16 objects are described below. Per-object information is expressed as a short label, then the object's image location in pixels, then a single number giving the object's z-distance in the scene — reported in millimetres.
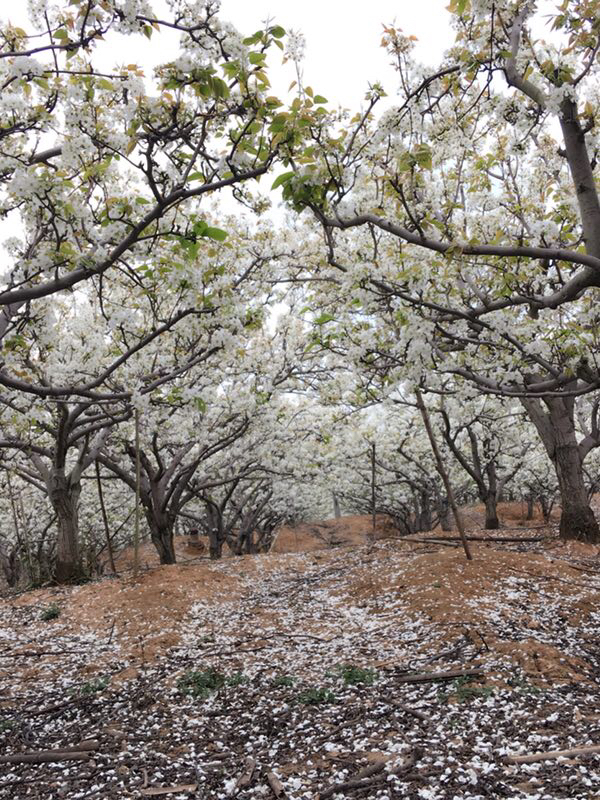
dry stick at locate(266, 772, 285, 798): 3654
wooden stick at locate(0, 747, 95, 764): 4305
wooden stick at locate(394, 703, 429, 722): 4336
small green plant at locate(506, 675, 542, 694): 4543
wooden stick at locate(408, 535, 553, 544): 12118
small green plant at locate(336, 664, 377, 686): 5232
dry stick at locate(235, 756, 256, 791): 3824
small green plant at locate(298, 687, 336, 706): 4949
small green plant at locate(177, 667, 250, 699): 5418
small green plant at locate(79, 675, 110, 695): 5617
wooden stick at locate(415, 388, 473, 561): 7856
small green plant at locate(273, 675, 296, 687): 5469
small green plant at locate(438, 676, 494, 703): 4559
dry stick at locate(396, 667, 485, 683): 4973
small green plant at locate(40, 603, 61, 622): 8703
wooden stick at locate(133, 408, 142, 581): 9127
